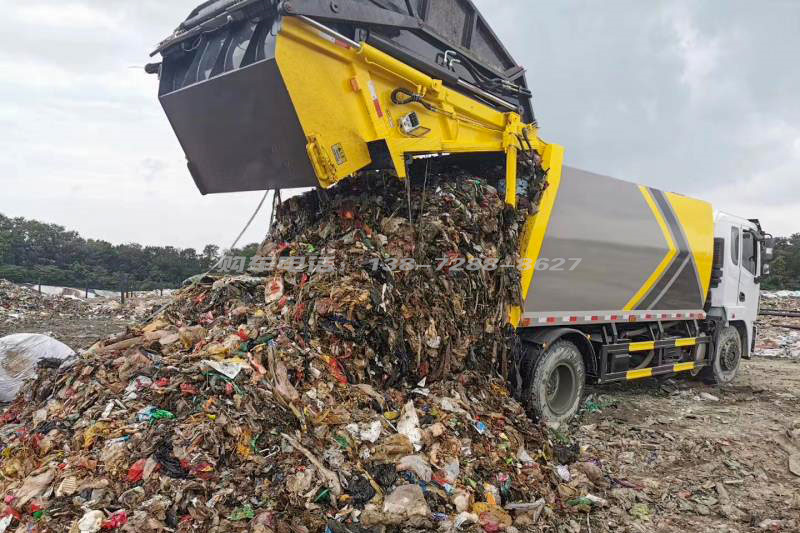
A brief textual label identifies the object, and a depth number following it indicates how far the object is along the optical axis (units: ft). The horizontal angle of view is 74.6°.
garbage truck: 11.69
